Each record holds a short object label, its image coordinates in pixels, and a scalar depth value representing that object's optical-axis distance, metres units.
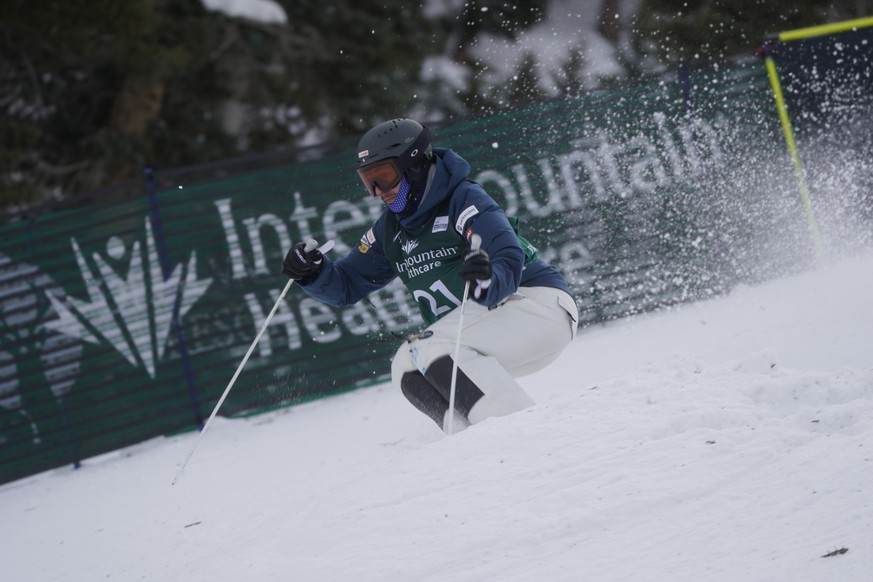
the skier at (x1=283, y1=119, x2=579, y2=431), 9.71
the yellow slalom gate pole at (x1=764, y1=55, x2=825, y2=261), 19.12
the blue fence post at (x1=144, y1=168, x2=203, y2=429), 17.42
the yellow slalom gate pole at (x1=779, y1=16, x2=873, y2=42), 19.09
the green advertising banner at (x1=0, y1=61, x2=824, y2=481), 17.11
